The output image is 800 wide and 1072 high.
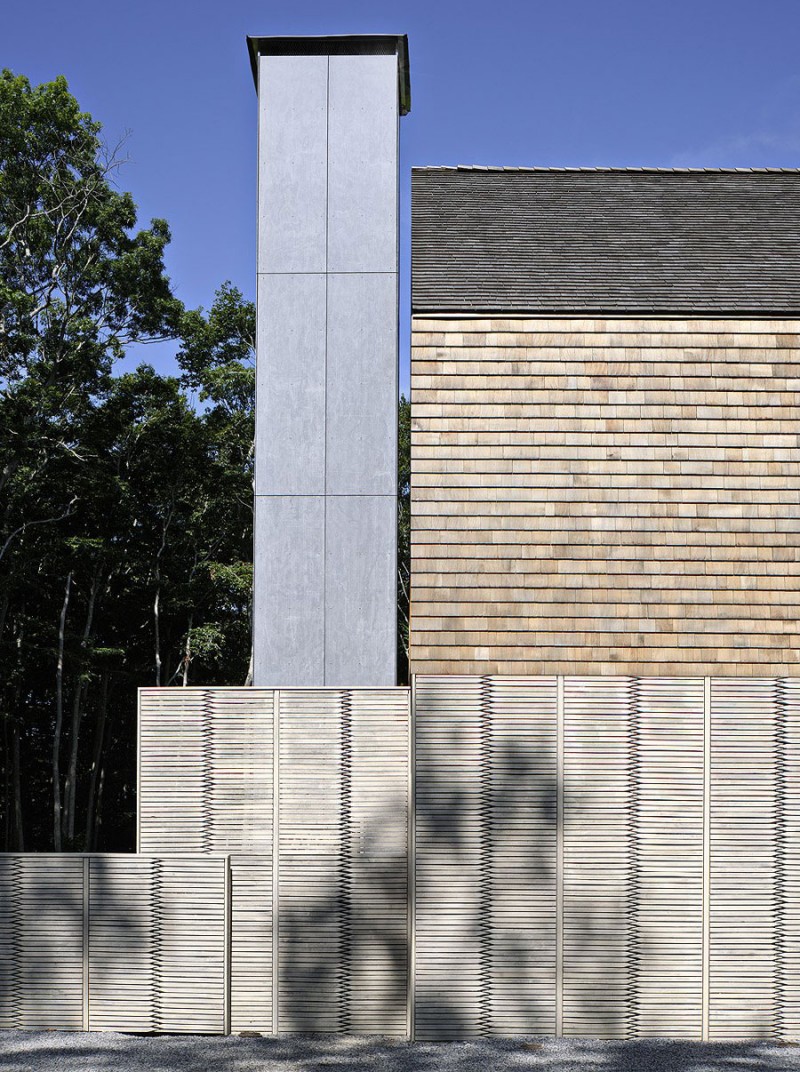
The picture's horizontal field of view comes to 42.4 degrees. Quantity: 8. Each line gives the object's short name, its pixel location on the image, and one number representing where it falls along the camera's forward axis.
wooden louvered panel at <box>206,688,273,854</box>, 8.80
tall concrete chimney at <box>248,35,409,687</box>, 9.92
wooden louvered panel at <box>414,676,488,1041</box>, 8.49
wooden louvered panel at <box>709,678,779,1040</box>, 8.45
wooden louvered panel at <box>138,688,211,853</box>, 8.82
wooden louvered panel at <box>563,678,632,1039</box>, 8.48
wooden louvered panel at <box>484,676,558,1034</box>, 8.49
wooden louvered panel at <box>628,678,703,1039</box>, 8.45
